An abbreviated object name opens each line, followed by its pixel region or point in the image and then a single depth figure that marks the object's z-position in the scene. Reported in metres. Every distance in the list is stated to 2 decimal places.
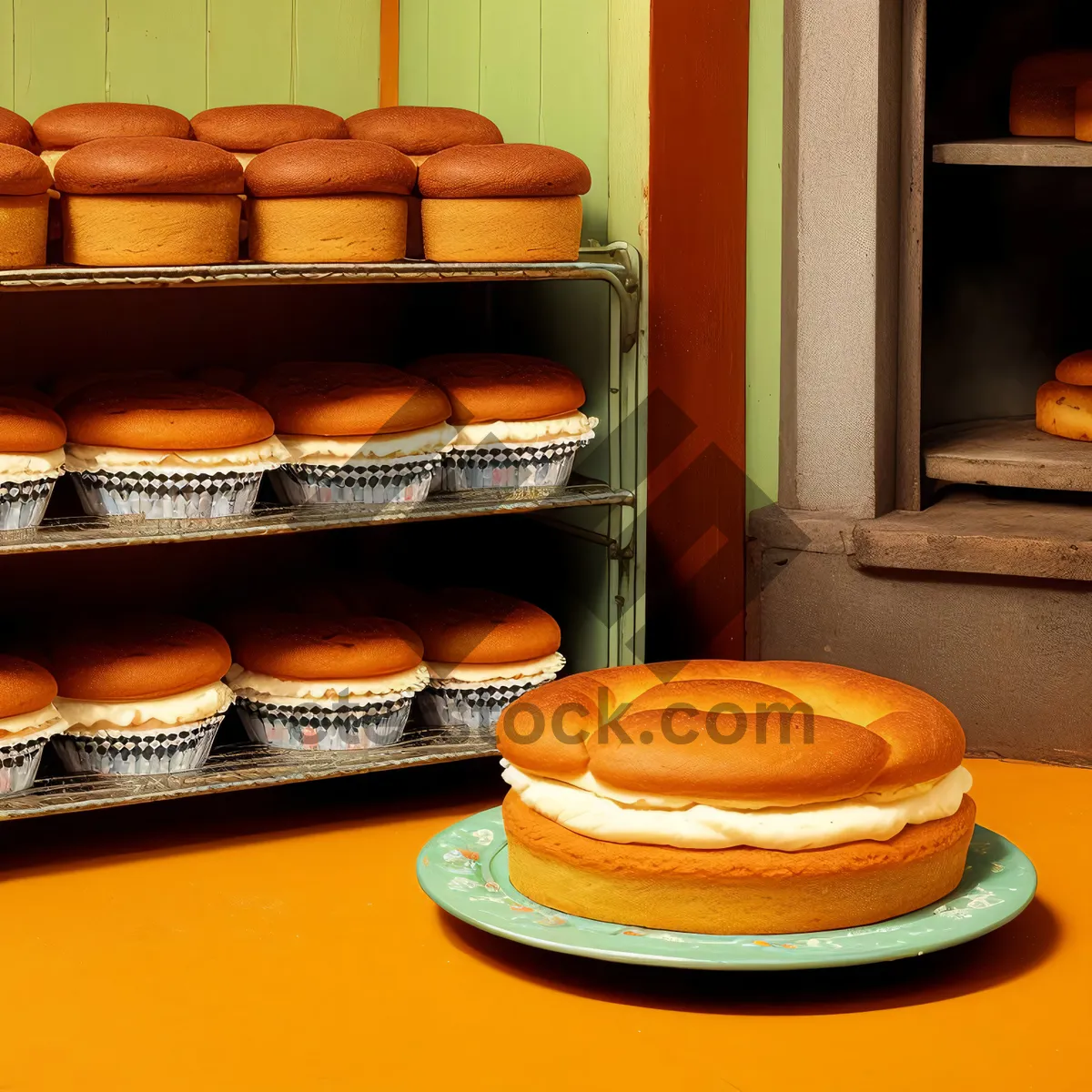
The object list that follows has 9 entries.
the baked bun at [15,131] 2.12
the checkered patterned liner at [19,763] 2.04
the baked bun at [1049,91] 2.78
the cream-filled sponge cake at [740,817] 1.62
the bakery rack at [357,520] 2.02
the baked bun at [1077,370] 2.82
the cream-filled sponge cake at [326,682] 2.24
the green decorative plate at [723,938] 1.58
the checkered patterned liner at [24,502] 2.04
